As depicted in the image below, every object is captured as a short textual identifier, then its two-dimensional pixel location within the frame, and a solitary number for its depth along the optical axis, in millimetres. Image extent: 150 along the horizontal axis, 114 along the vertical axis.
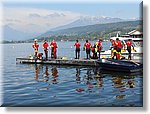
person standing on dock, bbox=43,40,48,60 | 17942
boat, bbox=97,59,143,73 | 12422
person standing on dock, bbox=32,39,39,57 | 18062
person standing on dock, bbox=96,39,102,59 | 16258
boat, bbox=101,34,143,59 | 15945
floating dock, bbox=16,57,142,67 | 16672
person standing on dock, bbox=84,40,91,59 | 16359
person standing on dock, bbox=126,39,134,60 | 15066
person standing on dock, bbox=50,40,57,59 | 17609
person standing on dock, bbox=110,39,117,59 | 13297
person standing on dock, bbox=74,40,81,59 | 16677
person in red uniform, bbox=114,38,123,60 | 13170
